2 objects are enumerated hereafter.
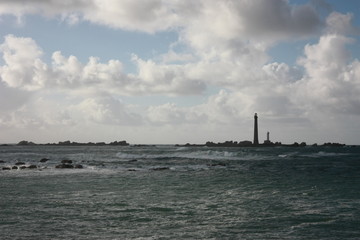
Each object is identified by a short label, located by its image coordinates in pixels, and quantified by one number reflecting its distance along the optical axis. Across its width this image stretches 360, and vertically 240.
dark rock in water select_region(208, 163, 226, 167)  54.85
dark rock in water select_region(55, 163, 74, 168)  50.84
